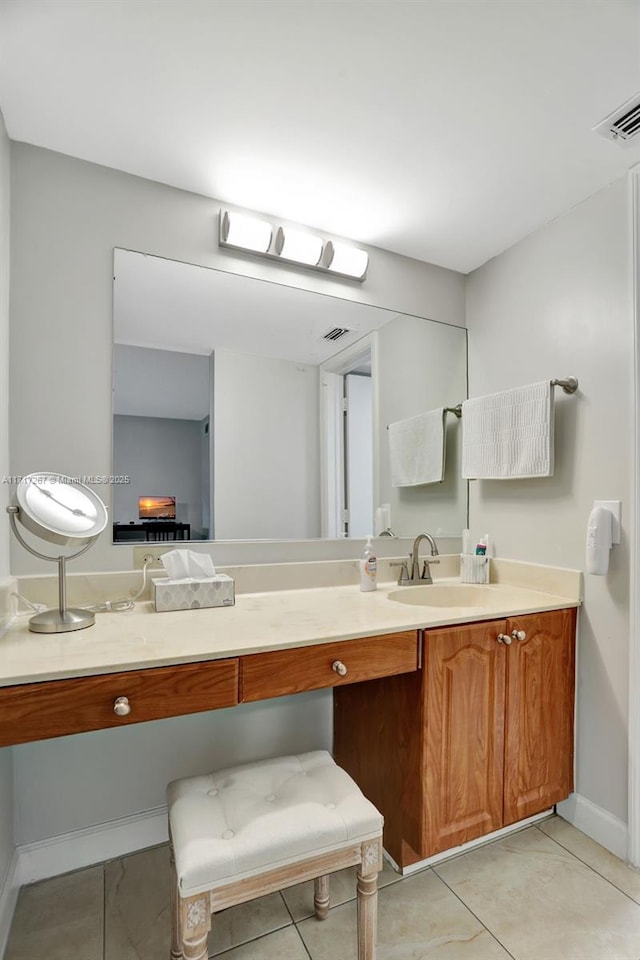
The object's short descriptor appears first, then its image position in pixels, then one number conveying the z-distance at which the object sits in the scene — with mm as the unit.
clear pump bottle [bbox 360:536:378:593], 1806
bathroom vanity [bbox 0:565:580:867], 1002
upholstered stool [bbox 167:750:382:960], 924
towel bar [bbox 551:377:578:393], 1716
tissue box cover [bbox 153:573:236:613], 1448
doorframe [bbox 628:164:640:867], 1497
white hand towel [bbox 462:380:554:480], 1739
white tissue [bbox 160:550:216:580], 1521
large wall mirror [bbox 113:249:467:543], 1606
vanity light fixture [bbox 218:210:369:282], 1701
